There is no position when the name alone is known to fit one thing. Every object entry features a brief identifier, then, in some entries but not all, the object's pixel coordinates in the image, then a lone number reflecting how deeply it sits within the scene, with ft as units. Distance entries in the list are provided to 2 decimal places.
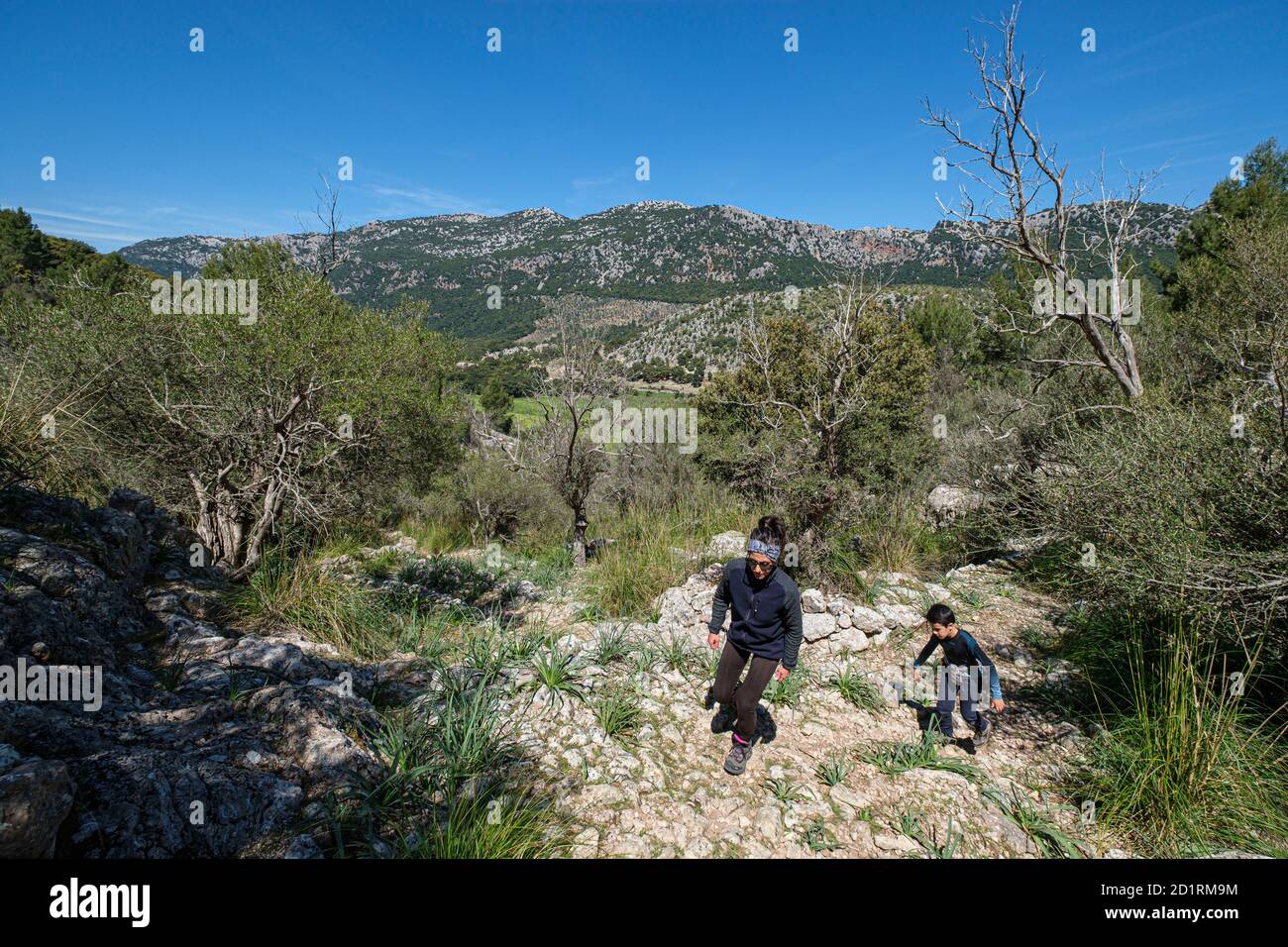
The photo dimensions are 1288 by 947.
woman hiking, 12.05
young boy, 13.56
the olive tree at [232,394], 19.25
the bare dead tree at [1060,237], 24.93
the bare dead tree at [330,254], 22.33
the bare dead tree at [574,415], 34.22
